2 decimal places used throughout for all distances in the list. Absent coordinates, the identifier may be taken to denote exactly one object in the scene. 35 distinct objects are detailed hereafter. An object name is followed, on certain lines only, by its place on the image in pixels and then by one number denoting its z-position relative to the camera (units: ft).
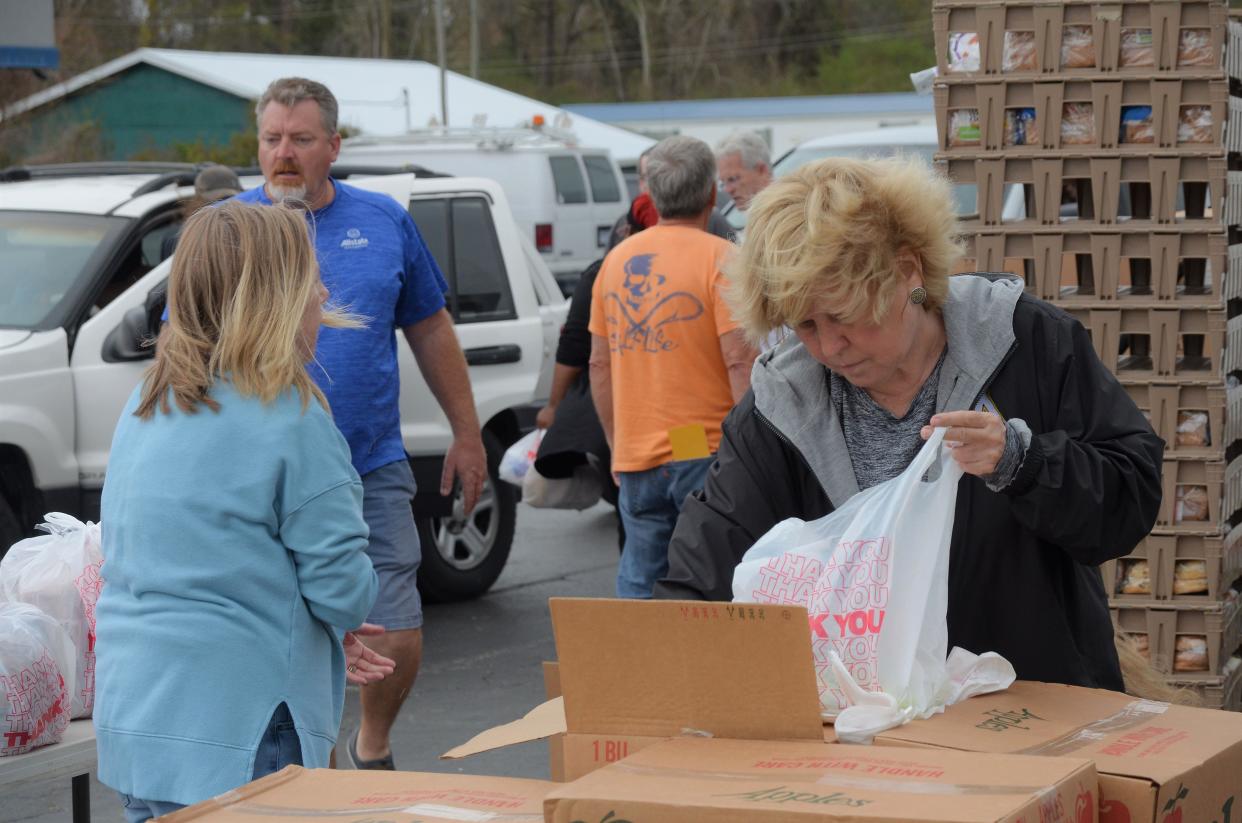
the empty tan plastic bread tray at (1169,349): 15.92
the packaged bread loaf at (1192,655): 16.39
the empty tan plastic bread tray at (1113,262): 15.88
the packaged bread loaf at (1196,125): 15.72
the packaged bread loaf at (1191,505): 16.21
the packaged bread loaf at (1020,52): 16.26
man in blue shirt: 15.30
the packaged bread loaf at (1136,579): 16.60
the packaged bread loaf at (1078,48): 16.08
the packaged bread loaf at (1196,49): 15.67
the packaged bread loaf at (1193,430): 16.07
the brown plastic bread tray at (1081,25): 15.66
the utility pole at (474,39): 161.20
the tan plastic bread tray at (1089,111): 15.72
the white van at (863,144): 34.88
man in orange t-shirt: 17.33
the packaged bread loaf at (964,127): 16.63
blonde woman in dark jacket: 8.57
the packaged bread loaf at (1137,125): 15.98
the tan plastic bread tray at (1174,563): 16.21
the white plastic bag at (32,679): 10.61
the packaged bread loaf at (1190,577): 16.39
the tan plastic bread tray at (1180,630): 16.28
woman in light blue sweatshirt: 9.39
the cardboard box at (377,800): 6.58
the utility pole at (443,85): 111.65
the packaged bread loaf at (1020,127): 16.40
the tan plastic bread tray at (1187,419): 15.94
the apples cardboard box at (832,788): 5.82
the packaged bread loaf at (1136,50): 15.85
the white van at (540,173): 63.98
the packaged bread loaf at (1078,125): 16.16
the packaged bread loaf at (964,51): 16.47
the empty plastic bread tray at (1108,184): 15.84
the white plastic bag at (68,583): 11.34
